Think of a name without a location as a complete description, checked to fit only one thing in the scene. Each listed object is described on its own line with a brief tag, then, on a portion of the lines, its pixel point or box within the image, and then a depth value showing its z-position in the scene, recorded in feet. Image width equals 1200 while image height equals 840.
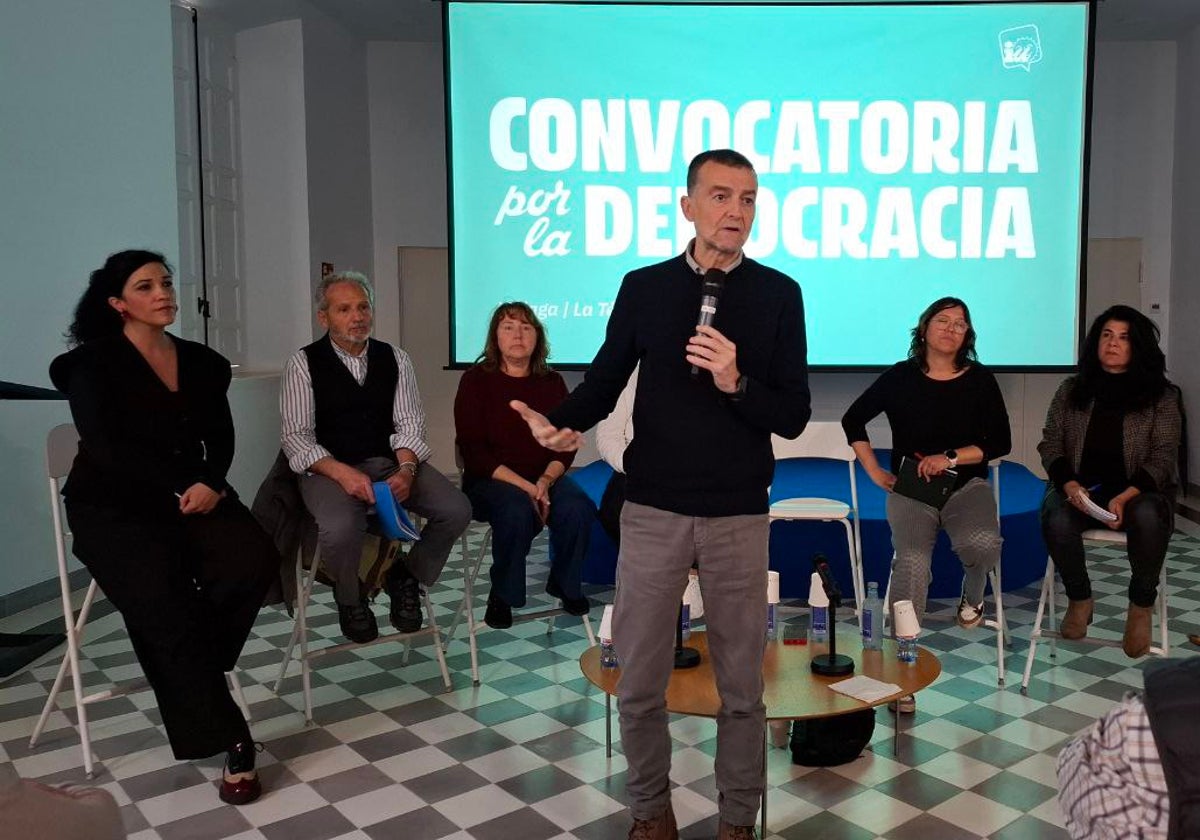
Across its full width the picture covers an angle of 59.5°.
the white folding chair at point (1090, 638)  11.59
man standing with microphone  6.92
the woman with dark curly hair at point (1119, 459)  11.66
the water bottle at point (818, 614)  9.88
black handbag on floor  9.33
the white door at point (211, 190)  19.62
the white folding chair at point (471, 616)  11.81
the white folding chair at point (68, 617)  9.42
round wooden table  8.52
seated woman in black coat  8.77
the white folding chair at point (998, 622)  11.51
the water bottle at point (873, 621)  9.98
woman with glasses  11.51
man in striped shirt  10.97
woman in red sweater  11.93
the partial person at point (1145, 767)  3.35
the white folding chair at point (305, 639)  10.62
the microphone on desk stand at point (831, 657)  9.03
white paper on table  8.68
